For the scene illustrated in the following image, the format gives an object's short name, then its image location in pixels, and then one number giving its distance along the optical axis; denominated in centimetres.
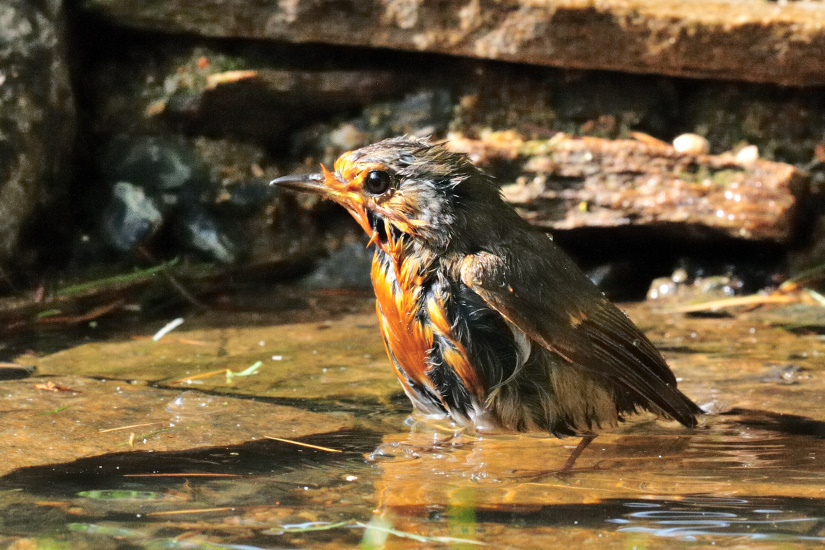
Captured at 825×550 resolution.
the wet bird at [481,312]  635
